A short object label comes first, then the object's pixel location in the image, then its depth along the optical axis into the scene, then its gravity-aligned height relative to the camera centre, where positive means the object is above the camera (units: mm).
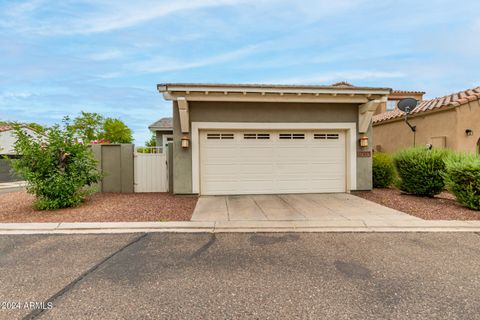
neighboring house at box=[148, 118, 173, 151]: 16797 +2057
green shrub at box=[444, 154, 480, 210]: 5875 -608
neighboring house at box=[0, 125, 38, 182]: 16344 +906
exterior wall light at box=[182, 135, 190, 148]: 7434 +539
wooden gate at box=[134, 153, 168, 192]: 8688 -487
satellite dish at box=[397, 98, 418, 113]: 10336 +2306
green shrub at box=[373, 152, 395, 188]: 9055 -585
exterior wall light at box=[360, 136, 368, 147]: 8117 +552
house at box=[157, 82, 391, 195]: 7645 +582
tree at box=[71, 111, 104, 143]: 31277 +5167
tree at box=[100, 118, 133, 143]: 31891 +3904
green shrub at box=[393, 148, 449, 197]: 7293 -452
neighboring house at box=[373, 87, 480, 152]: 9031 +1359
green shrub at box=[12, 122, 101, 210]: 6023 -169
